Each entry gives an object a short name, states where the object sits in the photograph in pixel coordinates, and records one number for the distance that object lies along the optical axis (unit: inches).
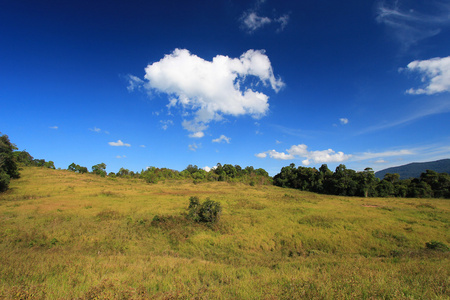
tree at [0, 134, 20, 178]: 1634.4
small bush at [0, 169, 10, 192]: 1325.0
